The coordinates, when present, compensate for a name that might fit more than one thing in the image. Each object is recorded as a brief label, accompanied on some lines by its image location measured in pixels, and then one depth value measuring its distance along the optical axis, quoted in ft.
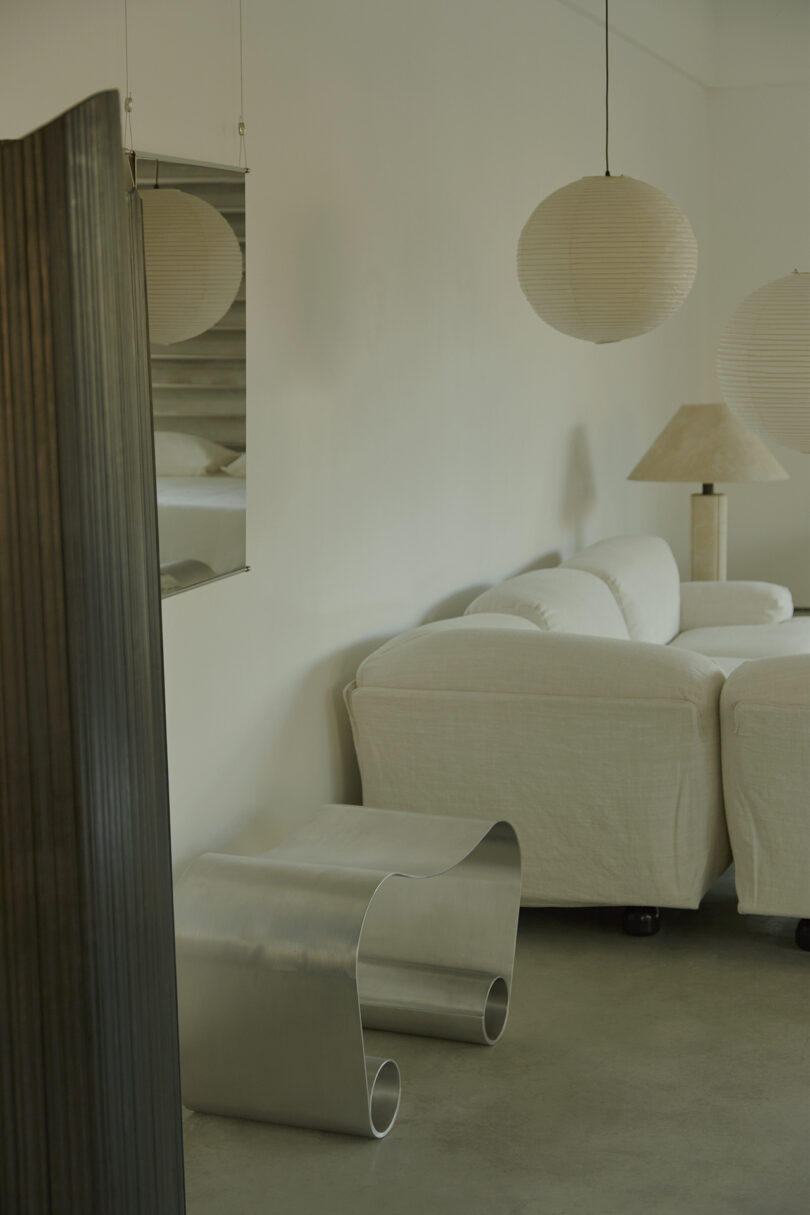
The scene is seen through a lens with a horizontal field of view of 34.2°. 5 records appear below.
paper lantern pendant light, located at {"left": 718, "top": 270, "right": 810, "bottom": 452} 11.31
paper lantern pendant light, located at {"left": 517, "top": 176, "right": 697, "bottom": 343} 11.15
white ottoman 9.34
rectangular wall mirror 7.89
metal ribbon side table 7.19
